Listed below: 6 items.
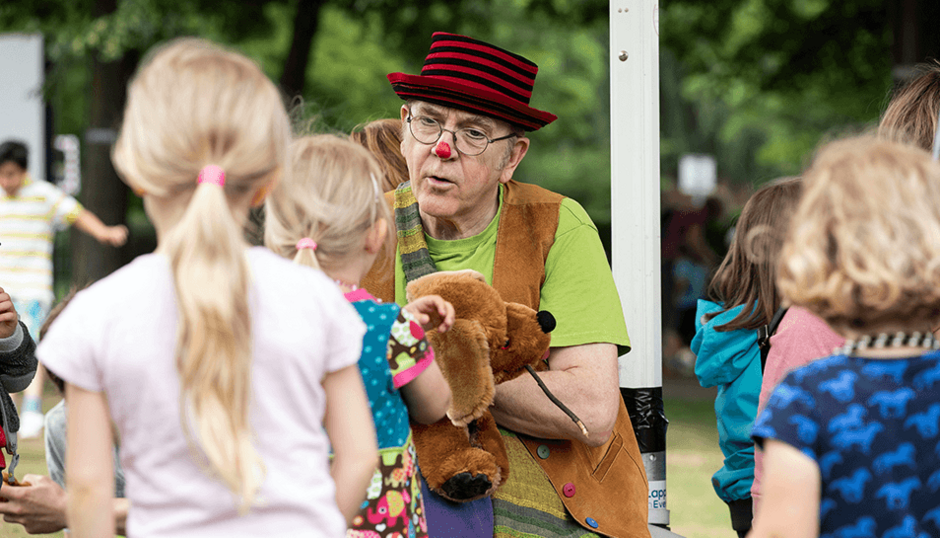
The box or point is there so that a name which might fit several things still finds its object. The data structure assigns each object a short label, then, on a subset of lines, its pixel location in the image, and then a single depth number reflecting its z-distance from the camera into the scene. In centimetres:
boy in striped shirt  1455
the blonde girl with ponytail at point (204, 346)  312
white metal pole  623
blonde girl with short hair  318
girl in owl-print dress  400
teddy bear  448
